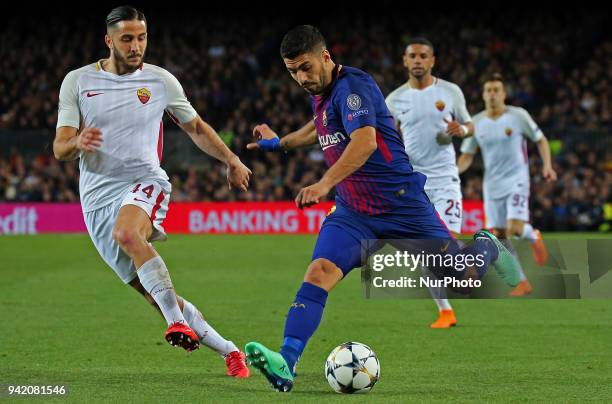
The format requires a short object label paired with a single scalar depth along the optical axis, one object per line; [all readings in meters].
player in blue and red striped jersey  11.66
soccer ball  11.84
